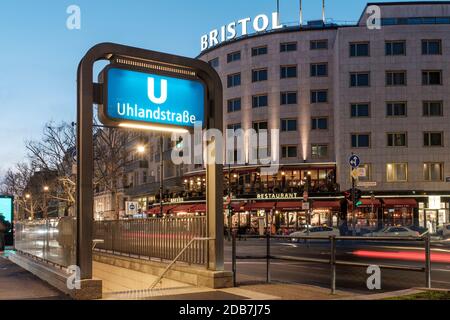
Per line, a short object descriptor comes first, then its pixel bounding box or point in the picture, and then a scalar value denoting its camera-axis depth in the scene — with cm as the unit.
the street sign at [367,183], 4038
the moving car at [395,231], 4053
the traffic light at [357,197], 3777
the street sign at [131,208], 3644
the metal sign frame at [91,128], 1104
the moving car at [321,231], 4408
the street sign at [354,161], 3683
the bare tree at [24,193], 8338
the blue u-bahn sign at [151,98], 1161
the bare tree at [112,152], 4722
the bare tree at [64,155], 5178
